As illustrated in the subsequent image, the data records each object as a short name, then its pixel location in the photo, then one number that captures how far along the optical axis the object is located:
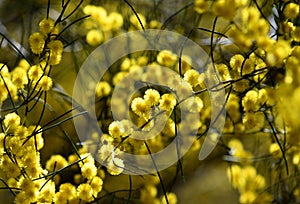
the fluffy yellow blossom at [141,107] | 0.78
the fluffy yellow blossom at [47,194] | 0.78
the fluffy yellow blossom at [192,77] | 0.78
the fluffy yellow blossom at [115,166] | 0.79
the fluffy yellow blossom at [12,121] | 0.79
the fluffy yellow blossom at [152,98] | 0.78
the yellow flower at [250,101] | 0.79
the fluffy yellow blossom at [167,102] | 0.78
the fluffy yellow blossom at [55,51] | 0.79
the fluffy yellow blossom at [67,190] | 0.79
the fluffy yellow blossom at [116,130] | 0.78
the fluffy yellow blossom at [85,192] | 0.78
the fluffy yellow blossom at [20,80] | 0.80
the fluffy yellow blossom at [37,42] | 0.79
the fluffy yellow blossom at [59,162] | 0.82
